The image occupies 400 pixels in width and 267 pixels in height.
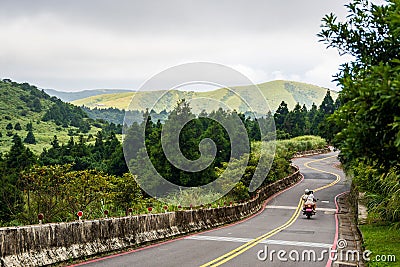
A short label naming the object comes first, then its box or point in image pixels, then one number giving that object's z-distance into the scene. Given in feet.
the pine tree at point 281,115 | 432.66
